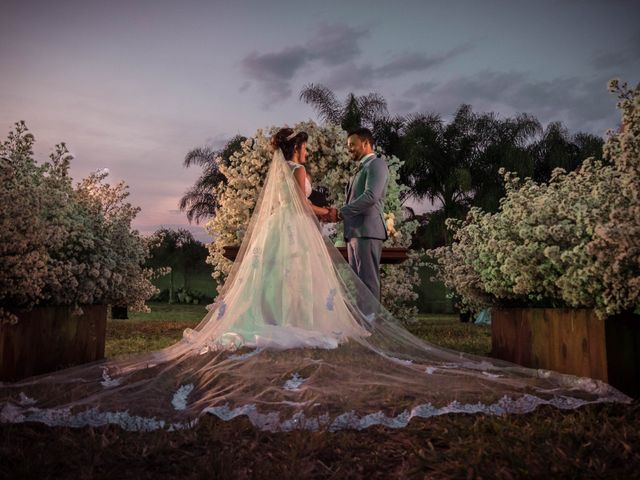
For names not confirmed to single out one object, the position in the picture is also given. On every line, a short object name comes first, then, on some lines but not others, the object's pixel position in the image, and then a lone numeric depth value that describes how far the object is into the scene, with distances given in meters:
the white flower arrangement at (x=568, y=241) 3.81
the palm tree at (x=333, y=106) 24.38
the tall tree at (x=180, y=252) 28.95
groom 7.18
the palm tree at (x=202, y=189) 28.75
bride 3.53
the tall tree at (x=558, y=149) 28.11
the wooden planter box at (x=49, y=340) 4.66
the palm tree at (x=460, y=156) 26.27
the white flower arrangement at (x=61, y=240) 4.30
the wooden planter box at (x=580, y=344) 4.11
